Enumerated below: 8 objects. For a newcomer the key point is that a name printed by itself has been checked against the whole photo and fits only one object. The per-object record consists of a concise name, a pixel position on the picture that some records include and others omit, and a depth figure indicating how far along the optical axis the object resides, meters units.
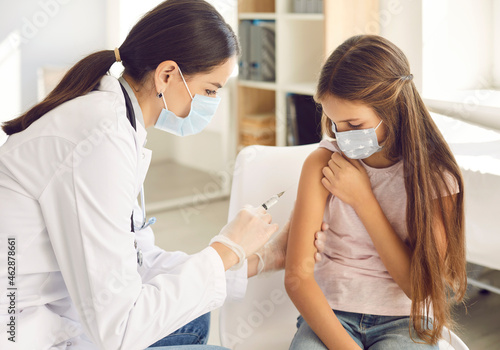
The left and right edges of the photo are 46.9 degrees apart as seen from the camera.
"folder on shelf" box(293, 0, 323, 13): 3.32
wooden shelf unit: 3.54
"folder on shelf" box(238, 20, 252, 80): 3.77
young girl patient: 1.27
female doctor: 1.01
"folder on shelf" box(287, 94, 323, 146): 3.48
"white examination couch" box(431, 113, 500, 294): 1.76
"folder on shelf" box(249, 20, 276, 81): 3.72
